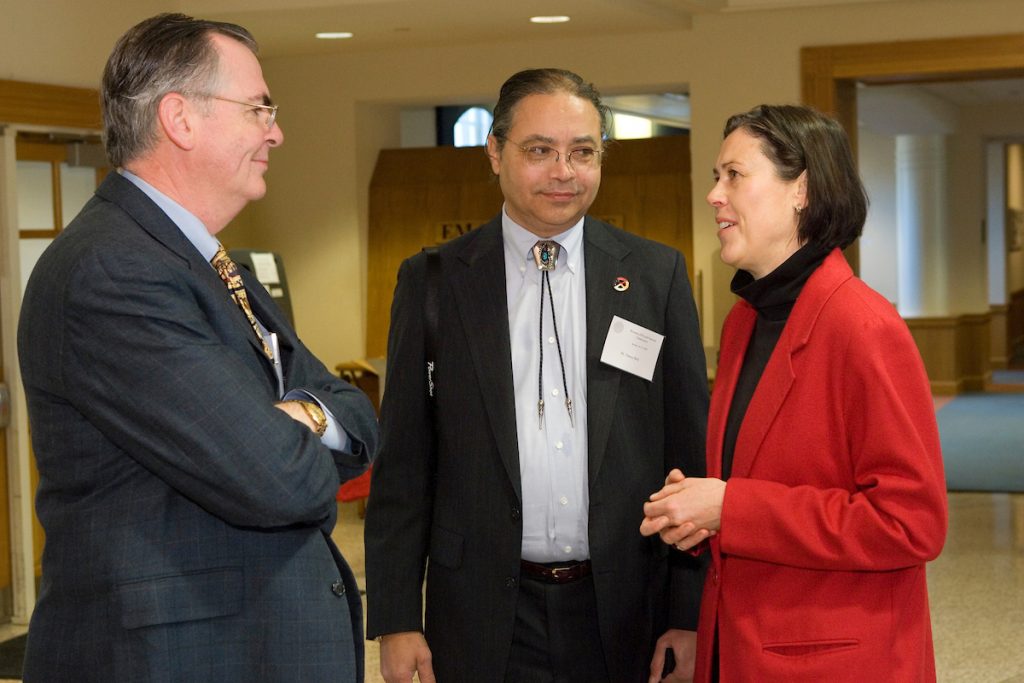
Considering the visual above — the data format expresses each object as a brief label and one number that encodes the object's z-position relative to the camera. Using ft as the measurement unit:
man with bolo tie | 7.79
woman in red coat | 6.18
